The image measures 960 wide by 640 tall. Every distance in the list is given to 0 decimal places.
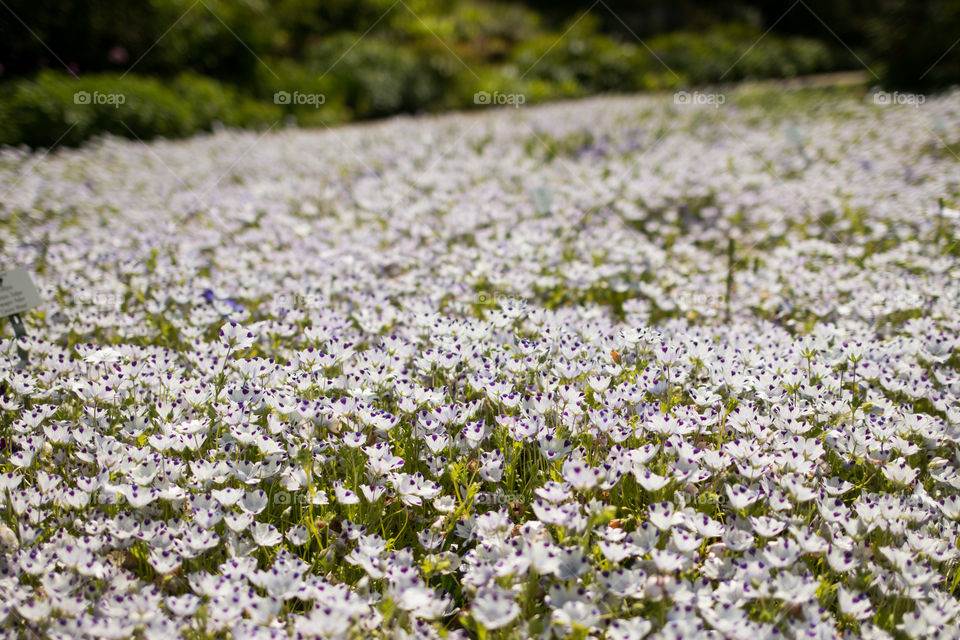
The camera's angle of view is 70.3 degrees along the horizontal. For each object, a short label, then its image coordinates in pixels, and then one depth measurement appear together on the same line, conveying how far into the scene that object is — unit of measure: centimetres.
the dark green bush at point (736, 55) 1524
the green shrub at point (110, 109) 838
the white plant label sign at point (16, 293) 276
